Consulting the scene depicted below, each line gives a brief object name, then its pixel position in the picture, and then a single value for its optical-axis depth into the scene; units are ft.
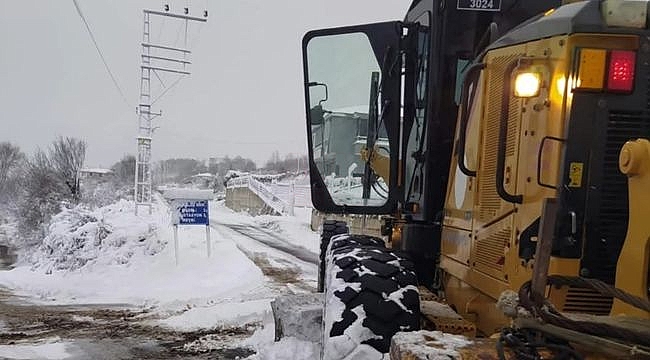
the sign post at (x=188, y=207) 42.19
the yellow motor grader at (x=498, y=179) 6.78
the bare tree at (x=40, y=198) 90.82
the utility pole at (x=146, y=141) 59.98
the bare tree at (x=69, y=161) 96.36
